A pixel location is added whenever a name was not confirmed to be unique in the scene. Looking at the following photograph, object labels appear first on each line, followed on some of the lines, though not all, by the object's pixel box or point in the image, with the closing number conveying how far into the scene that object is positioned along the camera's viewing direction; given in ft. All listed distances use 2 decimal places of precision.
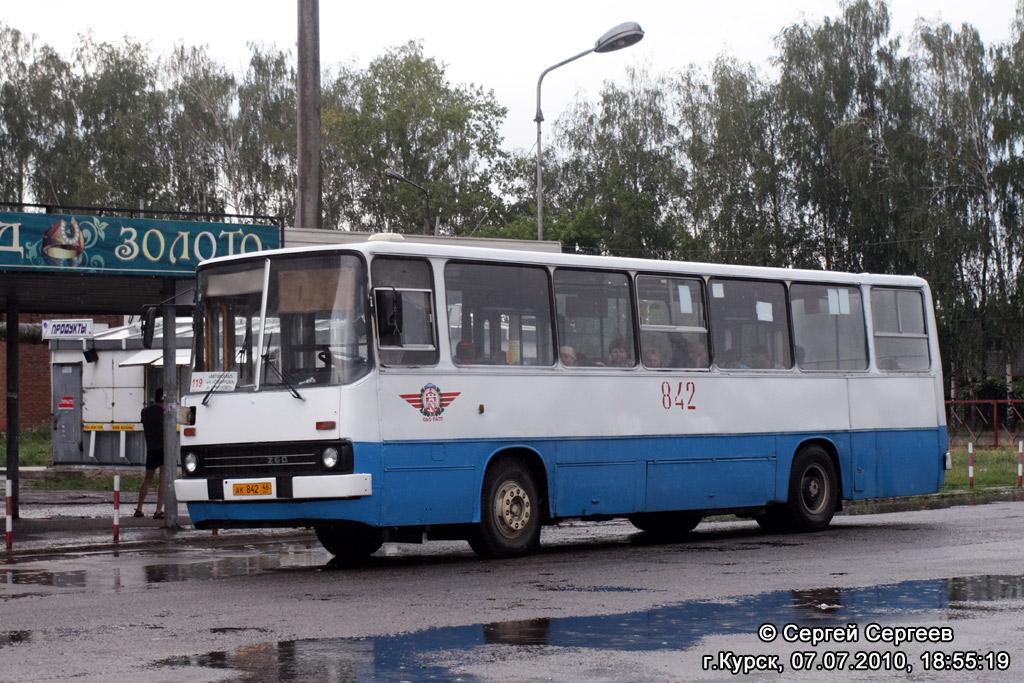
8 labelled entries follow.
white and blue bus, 45.27
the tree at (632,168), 232.73
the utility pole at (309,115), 63.67
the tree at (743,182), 208.54
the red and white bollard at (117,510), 58.08
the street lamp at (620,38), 93.56
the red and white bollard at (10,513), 54.54
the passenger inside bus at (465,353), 48.03
